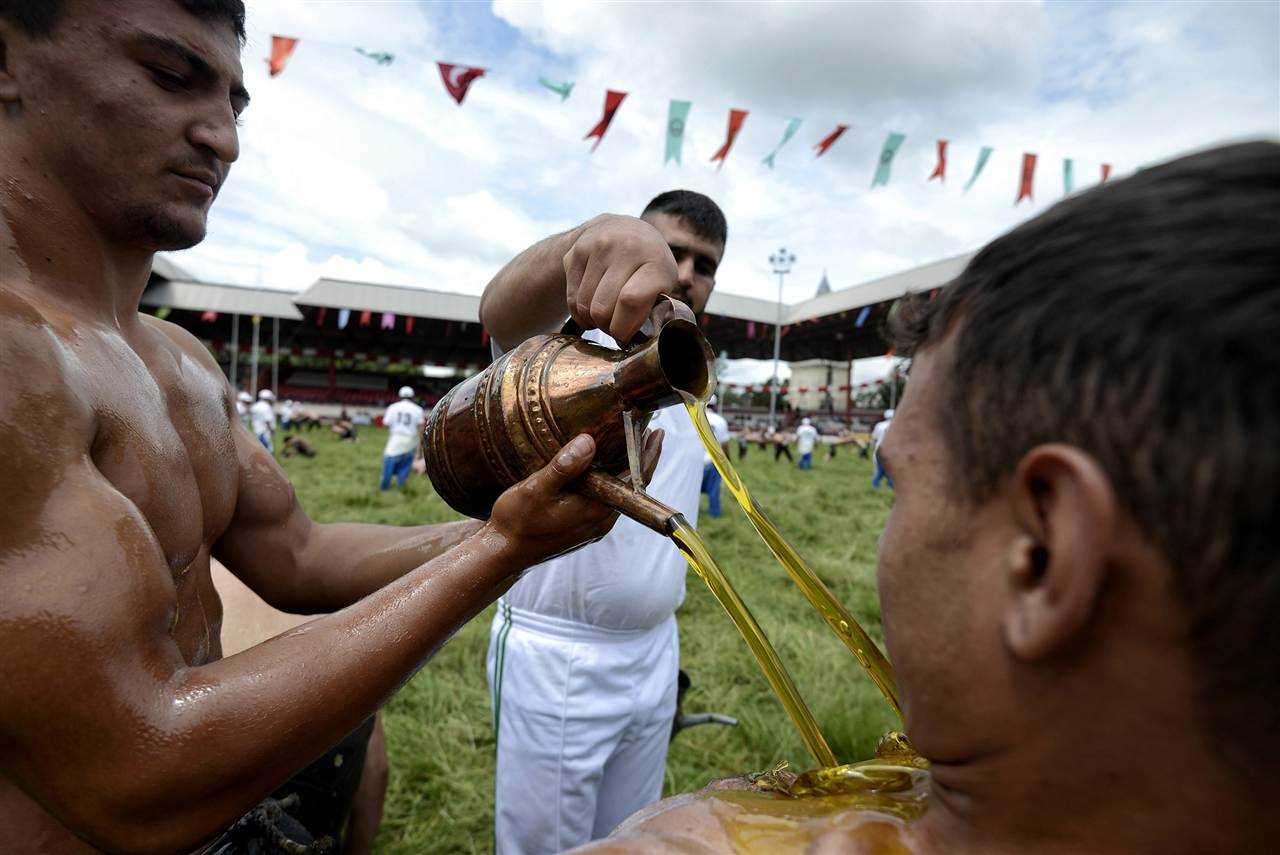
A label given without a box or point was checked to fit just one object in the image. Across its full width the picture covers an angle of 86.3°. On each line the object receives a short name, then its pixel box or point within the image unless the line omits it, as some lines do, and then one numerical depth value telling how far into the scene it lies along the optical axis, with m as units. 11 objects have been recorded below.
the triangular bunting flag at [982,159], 14.98
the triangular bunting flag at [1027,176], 15.74
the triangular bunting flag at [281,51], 11.56
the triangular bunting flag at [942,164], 14.81
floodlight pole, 30.90
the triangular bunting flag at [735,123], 13.63
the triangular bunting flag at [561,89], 12.61
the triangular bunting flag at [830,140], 14.42
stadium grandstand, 32.22
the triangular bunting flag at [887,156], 16.06
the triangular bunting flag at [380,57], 12.27
